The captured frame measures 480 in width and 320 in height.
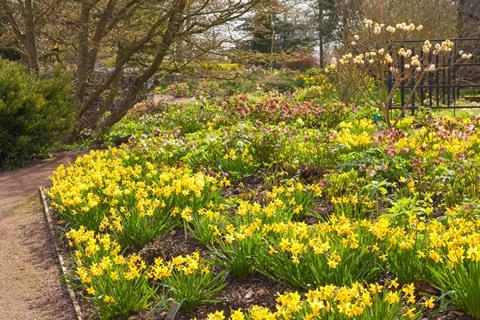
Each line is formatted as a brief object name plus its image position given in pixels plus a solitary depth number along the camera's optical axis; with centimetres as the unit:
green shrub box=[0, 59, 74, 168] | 903
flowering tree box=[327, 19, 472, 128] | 713
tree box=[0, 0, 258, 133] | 1114
